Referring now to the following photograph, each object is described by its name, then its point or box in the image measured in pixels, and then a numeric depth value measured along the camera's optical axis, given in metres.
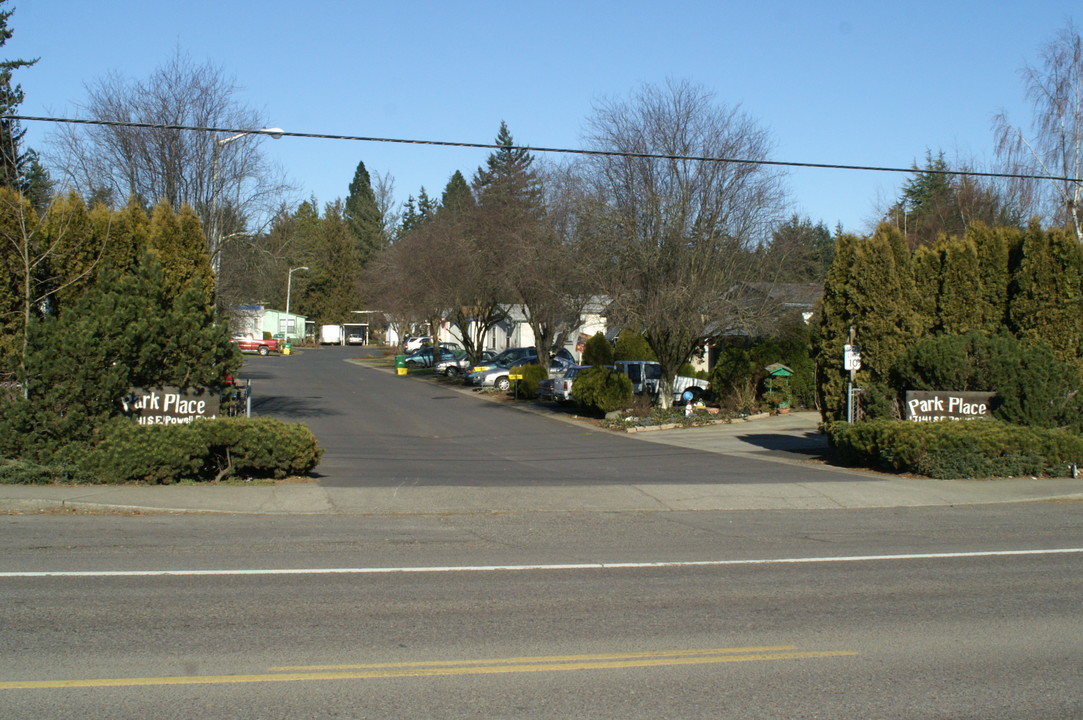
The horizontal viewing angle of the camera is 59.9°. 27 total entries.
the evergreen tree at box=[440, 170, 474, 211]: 113.82
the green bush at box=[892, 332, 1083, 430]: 18.64
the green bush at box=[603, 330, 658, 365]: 41.12
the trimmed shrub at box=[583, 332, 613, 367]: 41.38
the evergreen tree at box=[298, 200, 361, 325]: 107.81
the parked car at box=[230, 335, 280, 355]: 75.12
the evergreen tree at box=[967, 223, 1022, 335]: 20.00
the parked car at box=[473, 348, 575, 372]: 46.69
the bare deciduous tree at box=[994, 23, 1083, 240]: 33.99
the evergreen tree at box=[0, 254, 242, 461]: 14.41
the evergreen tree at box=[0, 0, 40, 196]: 29.22
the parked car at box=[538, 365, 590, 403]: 34.69
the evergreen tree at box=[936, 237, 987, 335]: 19.98
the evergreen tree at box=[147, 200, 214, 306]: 18.39
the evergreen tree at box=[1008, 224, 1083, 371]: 19.27
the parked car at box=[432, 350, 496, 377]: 51.91
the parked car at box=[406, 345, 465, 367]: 64.69
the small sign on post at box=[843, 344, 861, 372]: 19.98
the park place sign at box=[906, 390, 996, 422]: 18.88
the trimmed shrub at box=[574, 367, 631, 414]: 30.69
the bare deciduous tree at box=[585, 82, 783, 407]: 28.36
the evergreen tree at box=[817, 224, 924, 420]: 20.27
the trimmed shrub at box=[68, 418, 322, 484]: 14.07
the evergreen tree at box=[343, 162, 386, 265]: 116.12
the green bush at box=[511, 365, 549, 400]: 38.78
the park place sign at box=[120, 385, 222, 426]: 15.82
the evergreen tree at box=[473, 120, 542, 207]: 42.56
